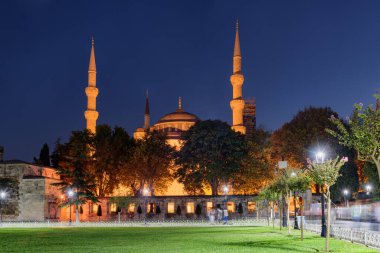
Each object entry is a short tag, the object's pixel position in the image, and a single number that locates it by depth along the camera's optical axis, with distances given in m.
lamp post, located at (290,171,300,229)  31.17
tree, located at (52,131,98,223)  56.12
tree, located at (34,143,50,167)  84.00
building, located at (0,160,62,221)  58.75
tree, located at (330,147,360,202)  57.50
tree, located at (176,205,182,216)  62.93
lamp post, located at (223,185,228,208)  55.05
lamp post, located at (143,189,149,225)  56.86
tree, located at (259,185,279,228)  33.01
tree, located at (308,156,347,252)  17.66
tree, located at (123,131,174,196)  63.06
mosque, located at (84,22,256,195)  70.06
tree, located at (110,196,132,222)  60.22
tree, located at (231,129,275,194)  59.22
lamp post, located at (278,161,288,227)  27.76
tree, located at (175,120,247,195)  59.38
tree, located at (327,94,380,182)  19.09
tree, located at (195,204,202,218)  61.22
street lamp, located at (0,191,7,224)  57.61
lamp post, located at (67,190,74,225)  52.98
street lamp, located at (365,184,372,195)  55.22
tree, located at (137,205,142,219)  64.25
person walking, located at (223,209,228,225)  43.94
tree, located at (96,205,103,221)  62.93
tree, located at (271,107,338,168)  59.16
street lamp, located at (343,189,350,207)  56.66
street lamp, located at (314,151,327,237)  19.10
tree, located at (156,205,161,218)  63.91
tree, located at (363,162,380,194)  53.69
